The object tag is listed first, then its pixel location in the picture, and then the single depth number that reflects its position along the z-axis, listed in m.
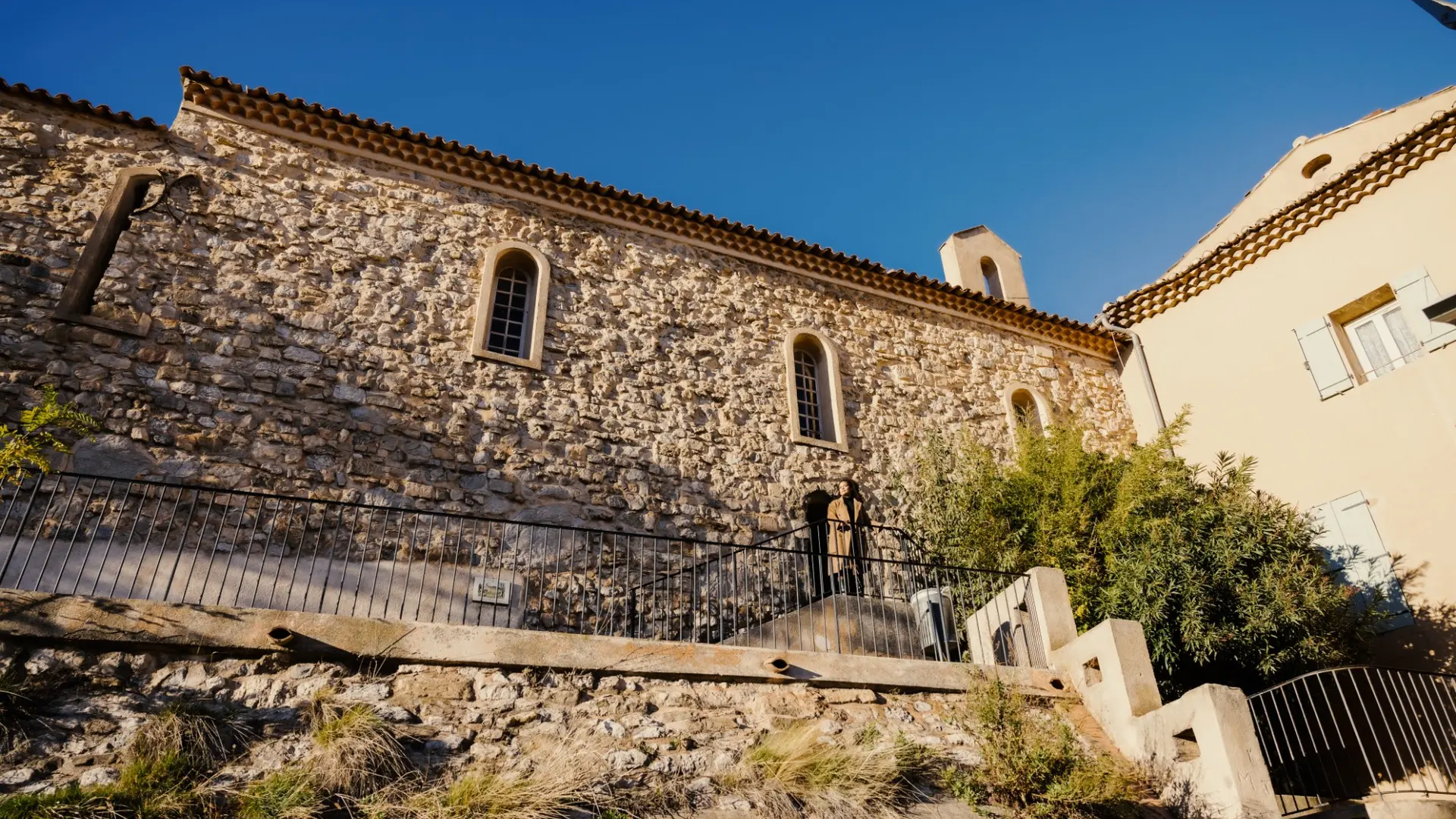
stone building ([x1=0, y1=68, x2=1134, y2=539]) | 10.51
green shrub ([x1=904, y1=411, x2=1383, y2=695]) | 10.17
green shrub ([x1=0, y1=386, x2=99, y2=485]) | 7.89
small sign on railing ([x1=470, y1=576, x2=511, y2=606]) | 10.27
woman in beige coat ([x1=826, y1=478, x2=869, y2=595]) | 11.94
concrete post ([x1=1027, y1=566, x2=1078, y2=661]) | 9.41
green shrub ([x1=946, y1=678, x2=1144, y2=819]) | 7.35
